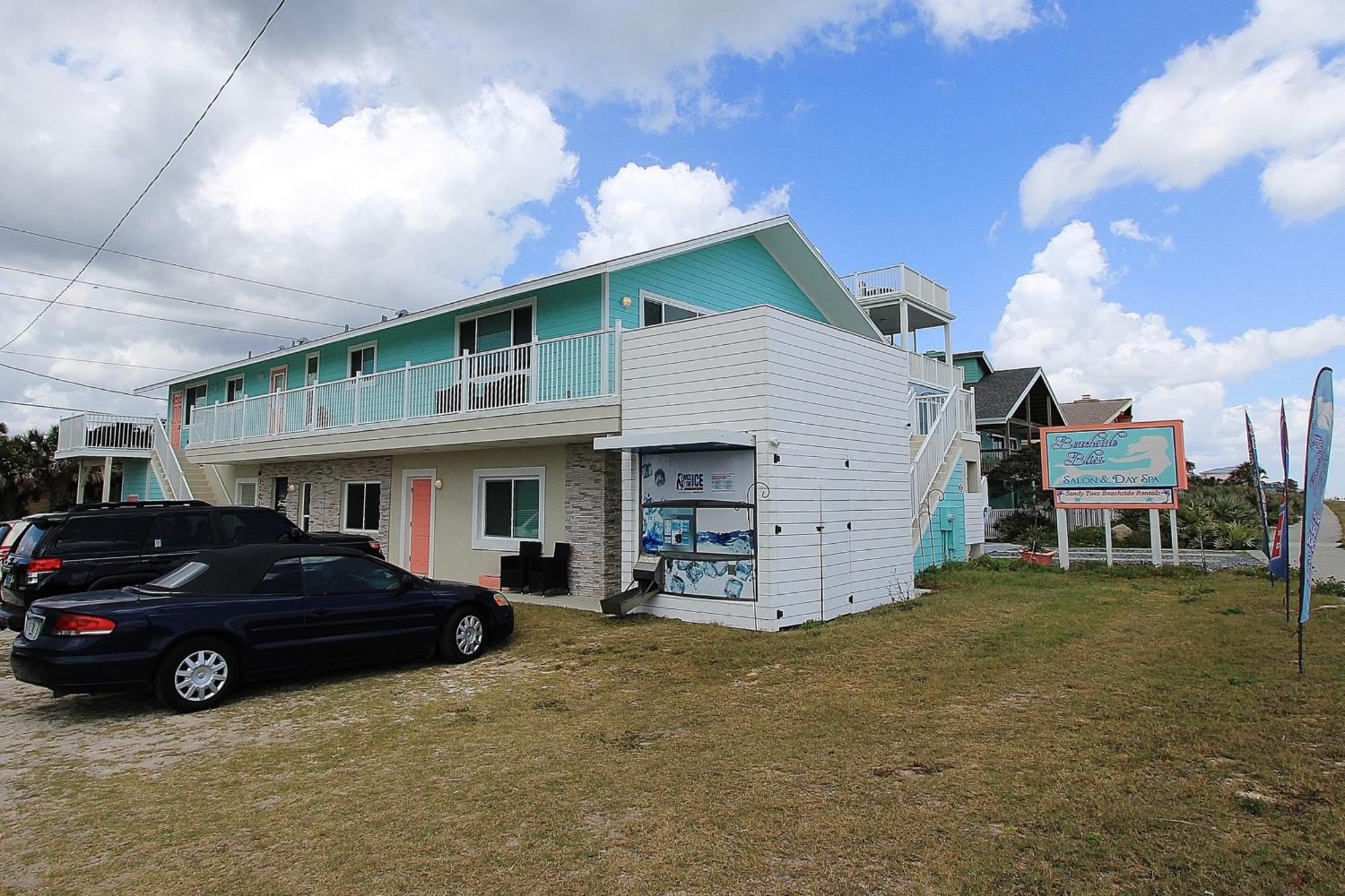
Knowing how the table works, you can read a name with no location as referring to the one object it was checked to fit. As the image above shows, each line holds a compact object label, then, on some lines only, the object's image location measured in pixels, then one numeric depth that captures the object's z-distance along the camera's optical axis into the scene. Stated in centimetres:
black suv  946
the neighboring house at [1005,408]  3164
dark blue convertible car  659
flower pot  1686
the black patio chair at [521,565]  1366
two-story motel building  1039
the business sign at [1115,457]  1445
